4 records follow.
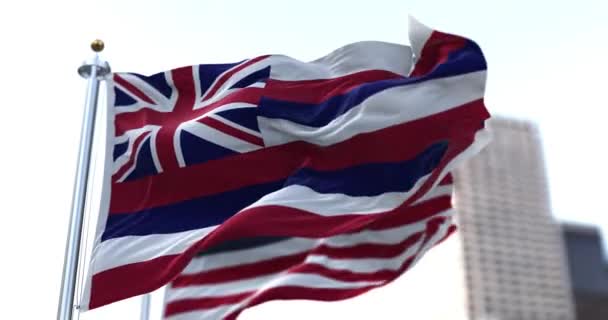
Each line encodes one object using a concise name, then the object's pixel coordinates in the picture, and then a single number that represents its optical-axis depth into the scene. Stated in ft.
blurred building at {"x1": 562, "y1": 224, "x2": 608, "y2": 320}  327.47
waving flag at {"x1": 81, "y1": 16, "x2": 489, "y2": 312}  21.91
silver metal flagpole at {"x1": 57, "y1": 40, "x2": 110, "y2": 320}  19.30
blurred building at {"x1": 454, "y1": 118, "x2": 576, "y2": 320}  424.87
